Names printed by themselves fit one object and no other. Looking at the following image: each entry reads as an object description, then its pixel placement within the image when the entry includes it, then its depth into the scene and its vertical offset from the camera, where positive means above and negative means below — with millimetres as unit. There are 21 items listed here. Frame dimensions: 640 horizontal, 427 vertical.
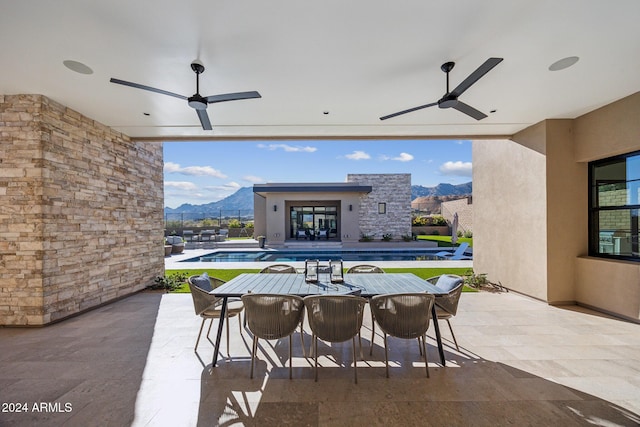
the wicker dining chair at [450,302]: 3154 -1003
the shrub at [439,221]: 19891 -249
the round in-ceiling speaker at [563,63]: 3029 +1772
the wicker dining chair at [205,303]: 3207 -1032
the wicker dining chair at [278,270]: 4242 -817
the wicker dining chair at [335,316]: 2639 -962
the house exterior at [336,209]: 14641 +532
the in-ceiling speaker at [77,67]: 3078 +1760
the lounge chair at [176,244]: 12398 -1204
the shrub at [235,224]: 19875 -462
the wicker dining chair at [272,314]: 2719 -976
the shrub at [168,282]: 6148 -1500
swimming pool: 11109 -1642
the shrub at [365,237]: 15211 -1108
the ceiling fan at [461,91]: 2576 +1403
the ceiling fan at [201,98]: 3114 +1414
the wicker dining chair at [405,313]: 2715 -960
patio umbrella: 12852 -594
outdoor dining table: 2949 -811
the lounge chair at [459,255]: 10466 -1442
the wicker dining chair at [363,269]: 4229 -813
